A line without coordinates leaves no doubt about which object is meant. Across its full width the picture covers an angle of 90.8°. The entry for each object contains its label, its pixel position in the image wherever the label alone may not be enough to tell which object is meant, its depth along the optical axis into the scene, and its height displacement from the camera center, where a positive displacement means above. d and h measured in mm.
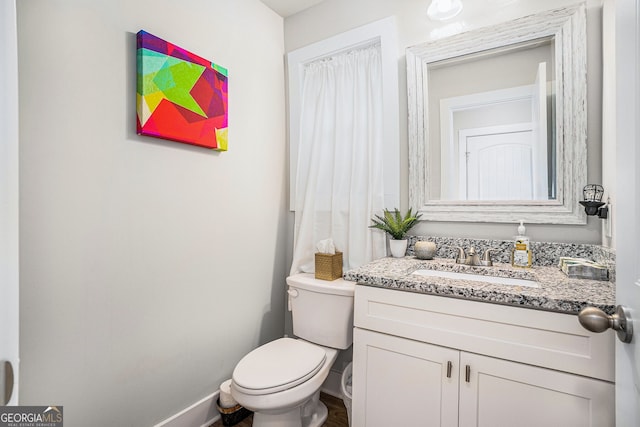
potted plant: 1710 -102
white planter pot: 1704 -210
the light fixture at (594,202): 1257 +17
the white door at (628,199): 528 +12
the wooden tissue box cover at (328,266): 1740 -317
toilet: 1285 -696
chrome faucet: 1486 -247
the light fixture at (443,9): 1615 +1032
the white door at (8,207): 466 +10
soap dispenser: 1400 -201
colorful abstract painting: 1346 +548
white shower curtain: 1861 +314
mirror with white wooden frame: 1386 +422
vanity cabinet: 940 -536
